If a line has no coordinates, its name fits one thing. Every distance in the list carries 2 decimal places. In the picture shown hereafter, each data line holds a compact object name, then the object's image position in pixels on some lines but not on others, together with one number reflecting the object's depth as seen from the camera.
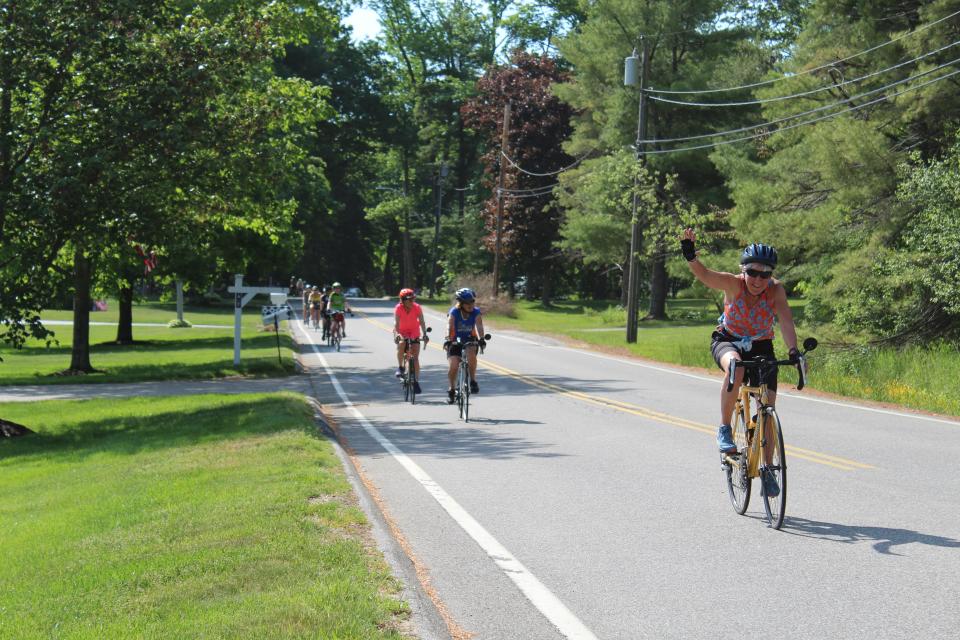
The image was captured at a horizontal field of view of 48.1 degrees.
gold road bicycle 7.78
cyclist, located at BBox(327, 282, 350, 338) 33.06
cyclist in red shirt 18.23
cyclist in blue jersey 15.84
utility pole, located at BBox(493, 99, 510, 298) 52.81
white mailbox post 26.41
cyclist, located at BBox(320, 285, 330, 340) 34.59
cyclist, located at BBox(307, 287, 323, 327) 41.85
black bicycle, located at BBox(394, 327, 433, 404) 18.30
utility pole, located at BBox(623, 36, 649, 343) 33.09
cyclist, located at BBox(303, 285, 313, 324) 50.27
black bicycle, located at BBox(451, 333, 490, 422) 15.53
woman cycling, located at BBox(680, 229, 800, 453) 7.99
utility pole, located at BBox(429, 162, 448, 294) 79.06
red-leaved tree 60.50
